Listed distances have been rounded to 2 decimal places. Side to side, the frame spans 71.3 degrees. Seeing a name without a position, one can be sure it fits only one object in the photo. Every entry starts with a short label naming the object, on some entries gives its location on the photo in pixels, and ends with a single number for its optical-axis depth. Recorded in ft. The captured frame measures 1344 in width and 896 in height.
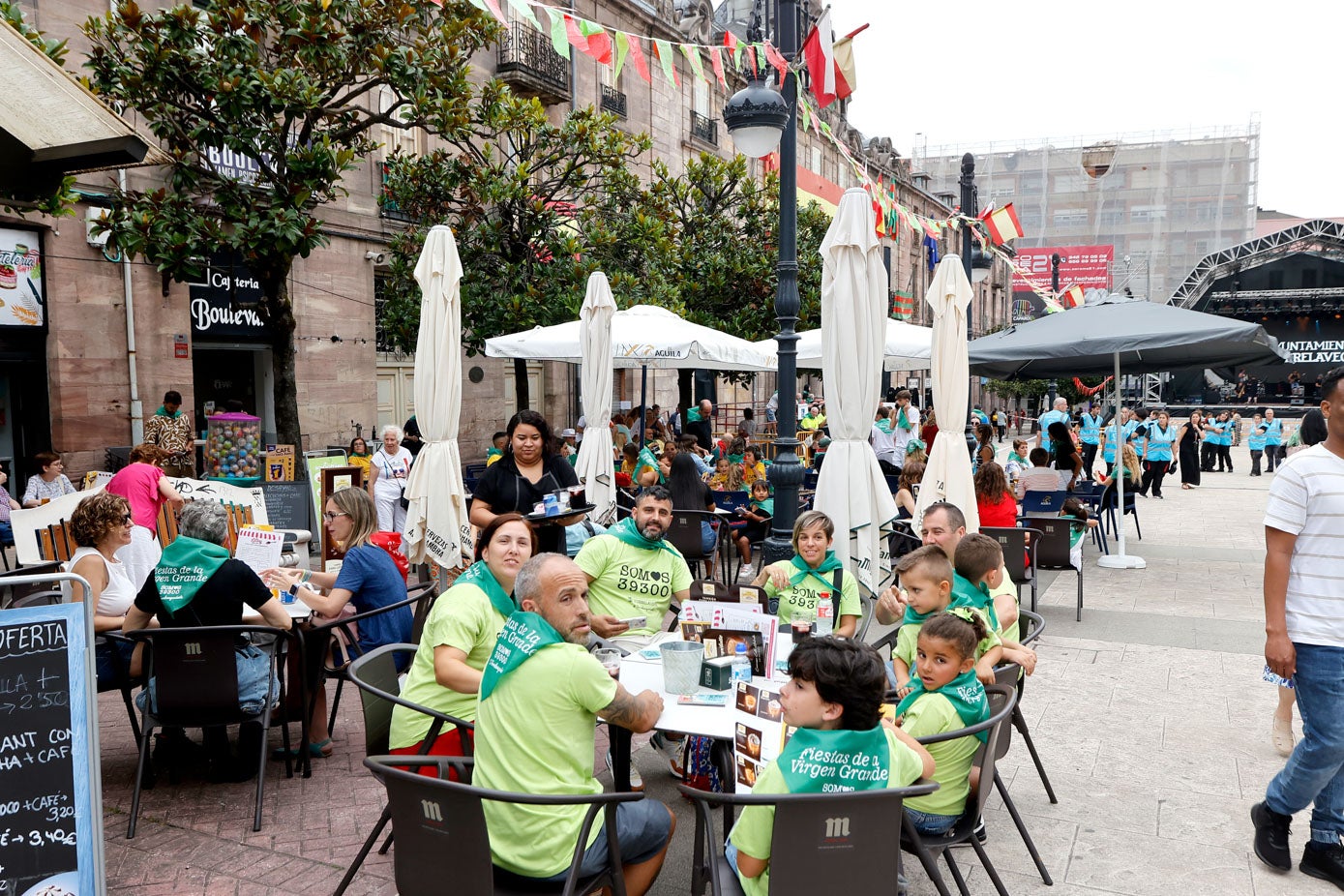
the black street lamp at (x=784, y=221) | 23.63
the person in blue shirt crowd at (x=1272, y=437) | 74.59
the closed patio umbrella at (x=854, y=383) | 20.12
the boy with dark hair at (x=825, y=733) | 8.54
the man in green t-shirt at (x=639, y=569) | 16.05
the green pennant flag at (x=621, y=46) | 27.20
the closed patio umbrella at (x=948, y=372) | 23.67
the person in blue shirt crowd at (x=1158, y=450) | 56.39
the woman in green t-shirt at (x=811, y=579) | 15.66
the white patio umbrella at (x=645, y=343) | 36.01
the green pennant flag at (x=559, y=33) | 25.50
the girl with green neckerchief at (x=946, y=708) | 10.89
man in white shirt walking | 11.93
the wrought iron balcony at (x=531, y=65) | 65.98
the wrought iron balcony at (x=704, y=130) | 94.68
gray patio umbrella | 29.66
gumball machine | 35.61
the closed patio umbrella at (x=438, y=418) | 22.43
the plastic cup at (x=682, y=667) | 11.96
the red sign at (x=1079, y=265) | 168.96
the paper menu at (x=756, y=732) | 9.68
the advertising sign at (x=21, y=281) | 39.65
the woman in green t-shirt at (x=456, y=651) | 11.80
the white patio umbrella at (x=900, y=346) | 42.22
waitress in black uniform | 19.86
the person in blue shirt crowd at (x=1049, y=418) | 57.06
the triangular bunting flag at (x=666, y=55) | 27.18
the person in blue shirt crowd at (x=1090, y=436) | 65.36
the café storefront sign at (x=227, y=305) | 48.49
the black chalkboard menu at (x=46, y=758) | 9.96
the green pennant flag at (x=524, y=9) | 23.86
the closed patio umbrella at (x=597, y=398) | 26.50
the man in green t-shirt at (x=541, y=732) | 9.25
